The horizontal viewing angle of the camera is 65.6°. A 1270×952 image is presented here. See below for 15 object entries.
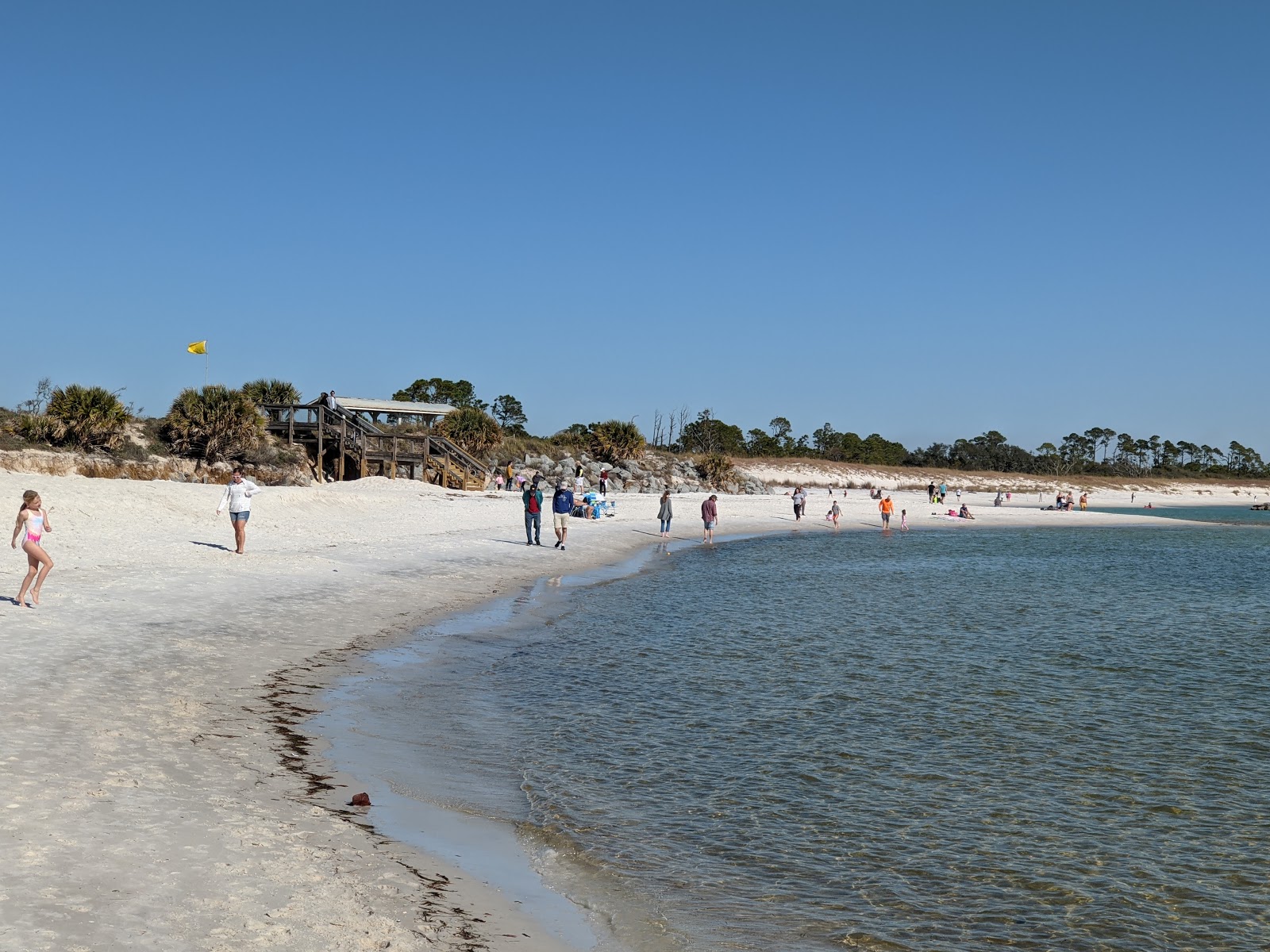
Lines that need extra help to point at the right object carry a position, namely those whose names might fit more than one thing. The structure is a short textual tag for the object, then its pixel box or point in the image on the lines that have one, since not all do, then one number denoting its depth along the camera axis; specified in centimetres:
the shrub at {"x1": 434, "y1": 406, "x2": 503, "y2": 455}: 5856
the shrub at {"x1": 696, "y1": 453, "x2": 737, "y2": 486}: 7312
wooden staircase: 4897
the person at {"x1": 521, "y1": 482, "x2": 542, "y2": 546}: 2772
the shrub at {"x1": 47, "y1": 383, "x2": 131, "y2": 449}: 3809
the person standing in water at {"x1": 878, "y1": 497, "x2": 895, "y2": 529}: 4788
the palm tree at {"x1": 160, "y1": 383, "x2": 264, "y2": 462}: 4209
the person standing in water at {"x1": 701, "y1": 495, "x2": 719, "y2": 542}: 3672
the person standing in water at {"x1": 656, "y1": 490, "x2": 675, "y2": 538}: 3606
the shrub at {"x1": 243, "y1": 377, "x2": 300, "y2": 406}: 5047
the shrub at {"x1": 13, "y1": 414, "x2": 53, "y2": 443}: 3731
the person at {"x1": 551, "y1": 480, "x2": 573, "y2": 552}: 2822
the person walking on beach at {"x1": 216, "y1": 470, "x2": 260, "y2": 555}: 1977
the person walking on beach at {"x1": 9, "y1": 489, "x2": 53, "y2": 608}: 1289
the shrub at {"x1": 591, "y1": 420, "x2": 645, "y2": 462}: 6925
